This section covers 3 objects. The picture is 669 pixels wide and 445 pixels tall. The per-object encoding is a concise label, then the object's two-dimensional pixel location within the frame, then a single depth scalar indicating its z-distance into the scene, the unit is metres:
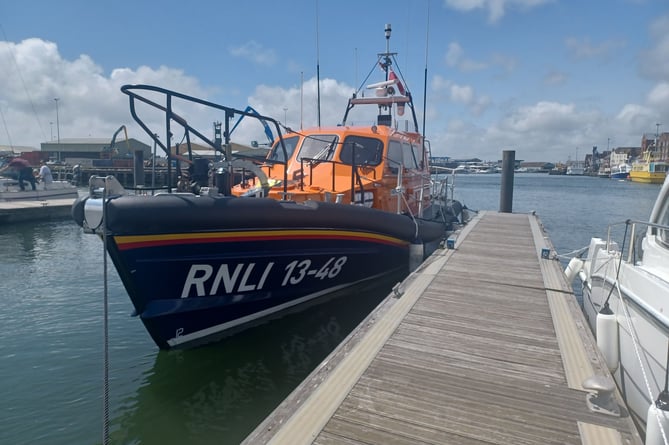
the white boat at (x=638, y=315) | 3.32
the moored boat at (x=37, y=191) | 17.20
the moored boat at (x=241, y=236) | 3.90
